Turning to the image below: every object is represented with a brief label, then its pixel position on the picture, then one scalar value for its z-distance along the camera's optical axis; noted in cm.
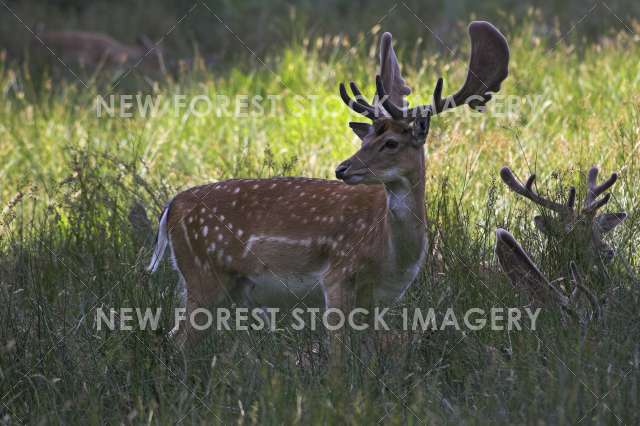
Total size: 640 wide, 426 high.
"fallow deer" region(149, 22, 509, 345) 998
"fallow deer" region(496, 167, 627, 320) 899
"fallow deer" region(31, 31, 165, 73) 2289
